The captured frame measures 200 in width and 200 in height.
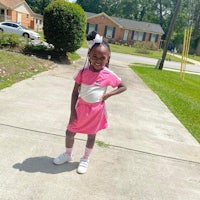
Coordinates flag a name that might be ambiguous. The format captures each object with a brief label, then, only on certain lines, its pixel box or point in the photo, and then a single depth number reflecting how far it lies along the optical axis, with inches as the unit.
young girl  105.4
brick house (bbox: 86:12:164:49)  1748.3
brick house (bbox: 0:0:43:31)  1483.8
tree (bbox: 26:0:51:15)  2161.7
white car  917.2
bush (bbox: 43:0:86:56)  429.1
